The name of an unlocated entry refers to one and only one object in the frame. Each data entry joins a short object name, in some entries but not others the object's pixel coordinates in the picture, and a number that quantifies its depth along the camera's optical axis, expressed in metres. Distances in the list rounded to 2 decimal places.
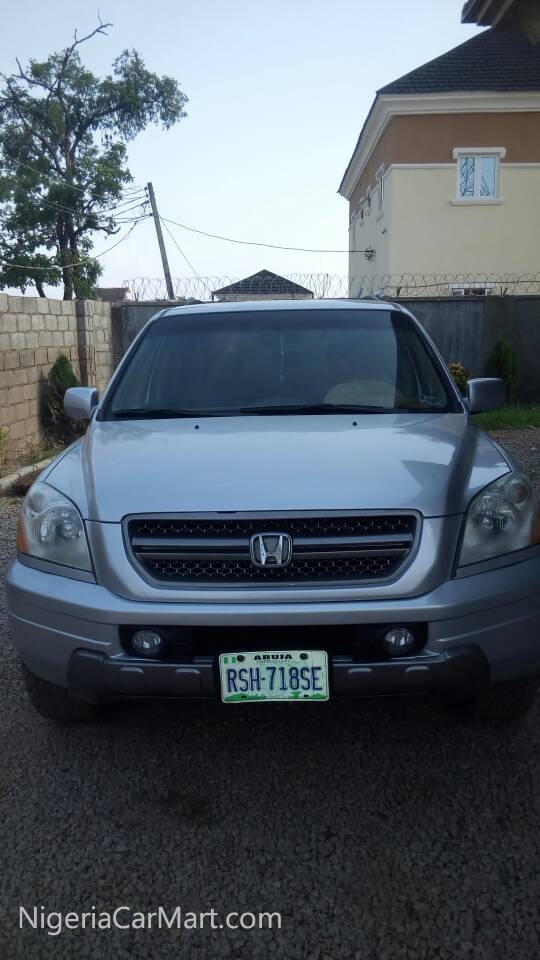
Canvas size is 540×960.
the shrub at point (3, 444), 7.83
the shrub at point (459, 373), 10.88
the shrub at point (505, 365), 11.97
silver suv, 2.30
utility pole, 27.09
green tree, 32.75
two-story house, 20.45
